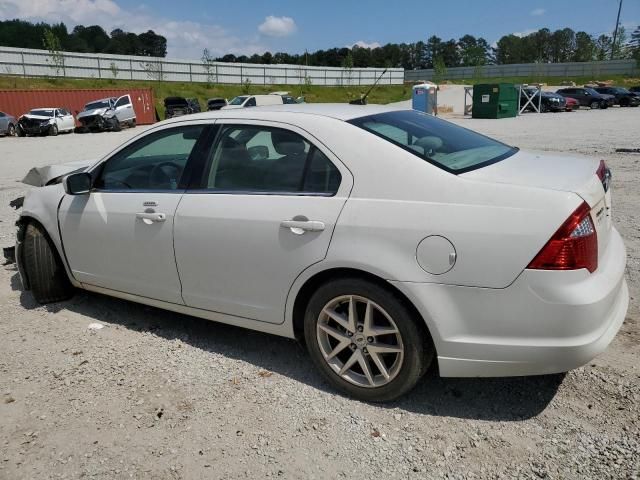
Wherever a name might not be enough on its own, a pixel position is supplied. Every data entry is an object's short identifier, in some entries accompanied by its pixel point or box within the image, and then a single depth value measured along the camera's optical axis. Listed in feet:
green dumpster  111.34
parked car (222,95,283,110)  100.71
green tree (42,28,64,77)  182.19
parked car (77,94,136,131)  94.94
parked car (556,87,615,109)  142.51
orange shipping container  107.34
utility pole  326.03
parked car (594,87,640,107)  146.92
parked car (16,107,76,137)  90.48
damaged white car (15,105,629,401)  8.29
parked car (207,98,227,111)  132.50
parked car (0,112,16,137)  90.48
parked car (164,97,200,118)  129.08
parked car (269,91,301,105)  102.95
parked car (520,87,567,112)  130.93
